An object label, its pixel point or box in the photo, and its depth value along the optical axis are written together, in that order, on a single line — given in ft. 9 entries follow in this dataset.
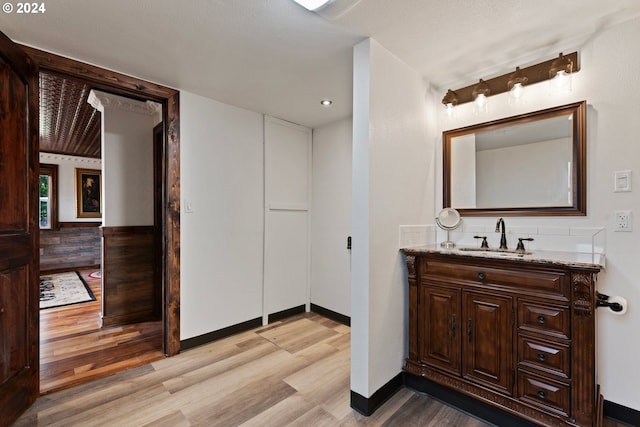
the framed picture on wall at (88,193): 19.63
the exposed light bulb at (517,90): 6.18
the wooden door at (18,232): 5.13
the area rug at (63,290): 12.42
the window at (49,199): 18.57
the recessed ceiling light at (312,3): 4.69
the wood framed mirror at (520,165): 5.83
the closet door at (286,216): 10.27
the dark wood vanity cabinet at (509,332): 4.56
